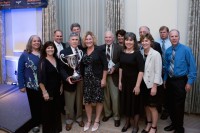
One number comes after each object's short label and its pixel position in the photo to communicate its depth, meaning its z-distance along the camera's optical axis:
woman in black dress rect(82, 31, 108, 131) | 2.38
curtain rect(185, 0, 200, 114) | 2.75
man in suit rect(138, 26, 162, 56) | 2.45
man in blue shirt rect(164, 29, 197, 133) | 2.25
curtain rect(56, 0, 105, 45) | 3.38
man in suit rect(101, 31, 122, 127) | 2.54
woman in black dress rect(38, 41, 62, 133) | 2.24
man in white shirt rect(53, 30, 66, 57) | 2.73
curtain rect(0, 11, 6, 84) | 4.24
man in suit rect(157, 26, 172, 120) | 2.71
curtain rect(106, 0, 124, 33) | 3.10
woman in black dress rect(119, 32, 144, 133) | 2.23
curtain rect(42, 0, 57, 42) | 3.53
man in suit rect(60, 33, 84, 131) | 2.40
